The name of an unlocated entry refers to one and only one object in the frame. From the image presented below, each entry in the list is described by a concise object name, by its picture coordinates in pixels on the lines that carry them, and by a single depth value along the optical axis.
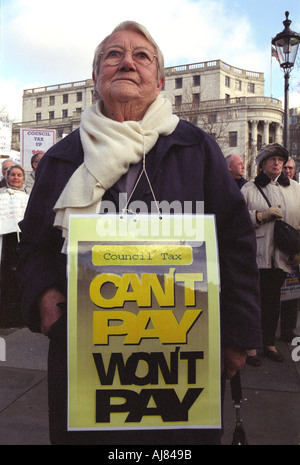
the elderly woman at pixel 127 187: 1.54
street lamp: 7.90
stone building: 53.84
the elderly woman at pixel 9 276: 5.29
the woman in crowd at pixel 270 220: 4.29
